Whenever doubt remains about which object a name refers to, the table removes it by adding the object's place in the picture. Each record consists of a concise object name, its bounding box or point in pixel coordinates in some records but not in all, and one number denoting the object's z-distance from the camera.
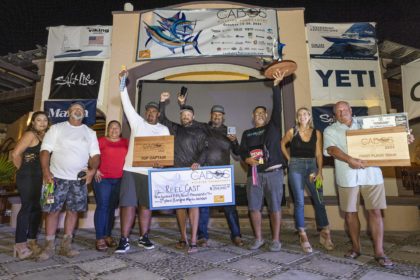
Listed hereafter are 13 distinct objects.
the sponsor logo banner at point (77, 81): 6.35
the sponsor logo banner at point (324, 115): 5.89
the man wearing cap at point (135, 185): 3.34
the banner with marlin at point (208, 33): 6.16
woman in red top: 3.43
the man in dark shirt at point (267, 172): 3.34
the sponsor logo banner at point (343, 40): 6.31
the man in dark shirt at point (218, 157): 3.64
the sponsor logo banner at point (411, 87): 6.08
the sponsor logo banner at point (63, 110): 6.13
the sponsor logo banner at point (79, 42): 6.53
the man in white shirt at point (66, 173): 3.05
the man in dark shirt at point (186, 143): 3.47
